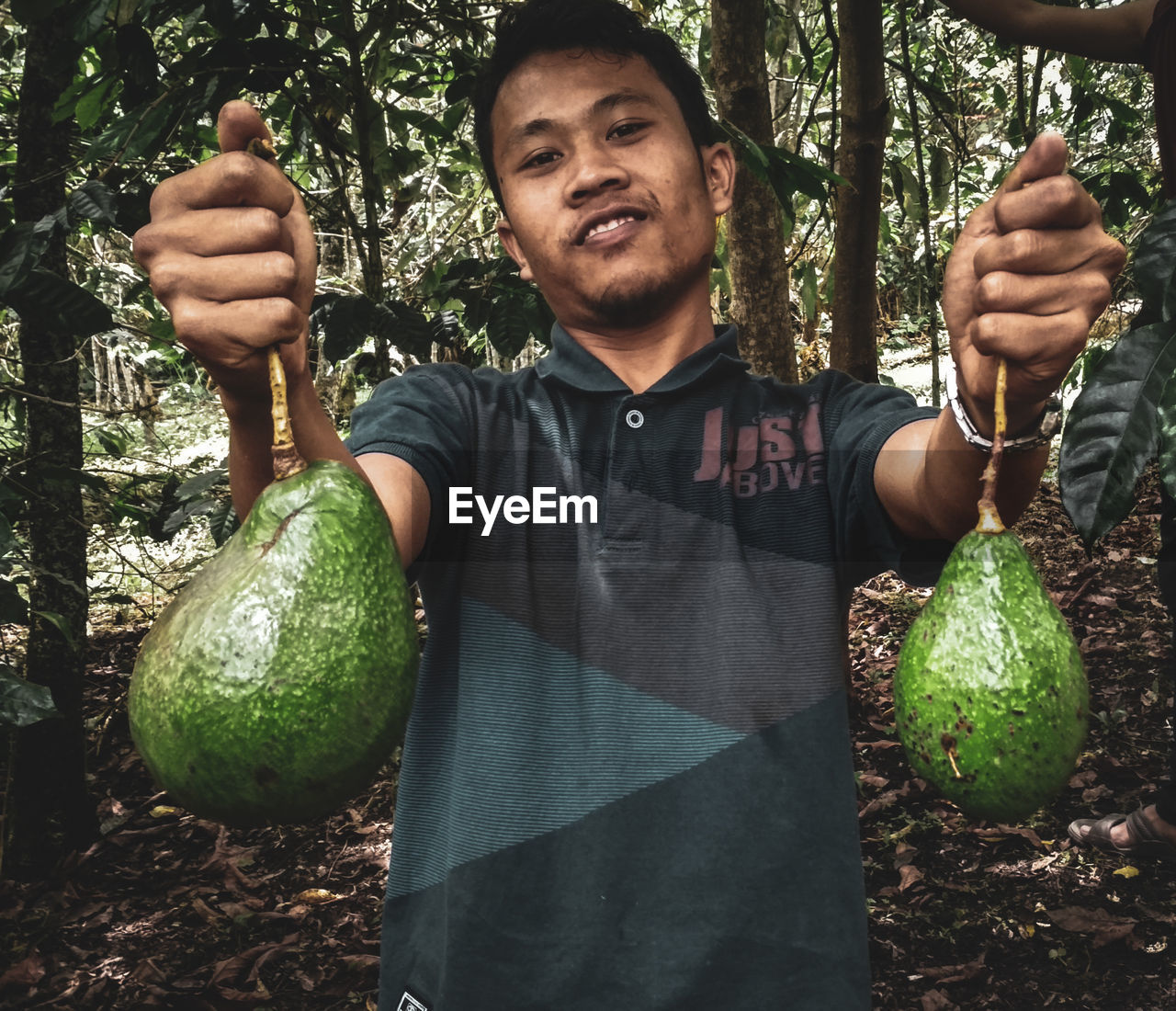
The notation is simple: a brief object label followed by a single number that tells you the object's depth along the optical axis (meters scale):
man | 1.32
